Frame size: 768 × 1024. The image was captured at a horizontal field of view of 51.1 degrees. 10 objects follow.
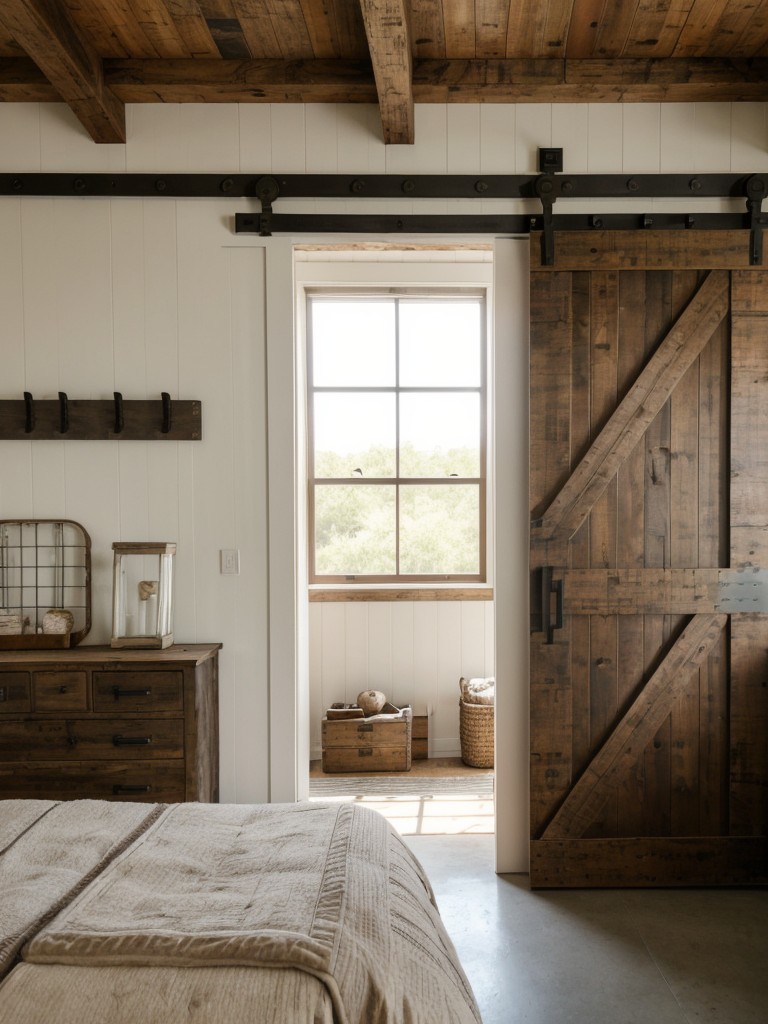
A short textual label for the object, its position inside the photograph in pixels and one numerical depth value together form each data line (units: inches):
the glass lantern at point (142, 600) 118.0
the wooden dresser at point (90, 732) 110.5
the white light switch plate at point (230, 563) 125.3
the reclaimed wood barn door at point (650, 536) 122.9
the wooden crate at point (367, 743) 170.9
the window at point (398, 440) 185.6
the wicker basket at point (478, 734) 171.9
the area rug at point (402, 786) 160.2
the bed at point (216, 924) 45.4
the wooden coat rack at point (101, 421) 123.8
